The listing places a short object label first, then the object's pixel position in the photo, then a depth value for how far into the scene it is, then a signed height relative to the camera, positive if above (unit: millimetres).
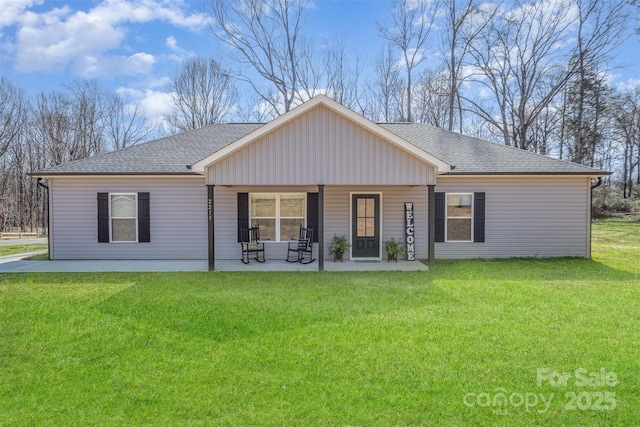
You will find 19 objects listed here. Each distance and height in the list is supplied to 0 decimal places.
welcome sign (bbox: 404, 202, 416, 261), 9836 -666
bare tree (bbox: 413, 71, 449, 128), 22234 +7126
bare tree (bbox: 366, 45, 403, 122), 22766 +7857
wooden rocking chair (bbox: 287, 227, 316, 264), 9586 -1128
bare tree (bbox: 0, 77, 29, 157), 22719 +6401
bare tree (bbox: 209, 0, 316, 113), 20156 +9871
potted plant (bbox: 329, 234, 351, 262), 9688 -1097
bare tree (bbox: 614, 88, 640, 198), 26984 +6394
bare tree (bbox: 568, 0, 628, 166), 18766 +8666
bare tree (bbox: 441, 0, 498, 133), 20484 +10591
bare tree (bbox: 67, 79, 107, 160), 25375 +6615
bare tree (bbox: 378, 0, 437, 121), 21375 +11096
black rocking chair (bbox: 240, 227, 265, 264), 9414 -997
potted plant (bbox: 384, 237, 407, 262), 9617 -1169
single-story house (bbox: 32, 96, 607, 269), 9852 -123
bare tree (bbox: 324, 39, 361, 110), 21719 +8599
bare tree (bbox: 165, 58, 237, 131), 23656 +7781
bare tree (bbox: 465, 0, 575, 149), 20219 +8953
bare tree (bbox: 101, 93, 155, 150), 26219 +6441
